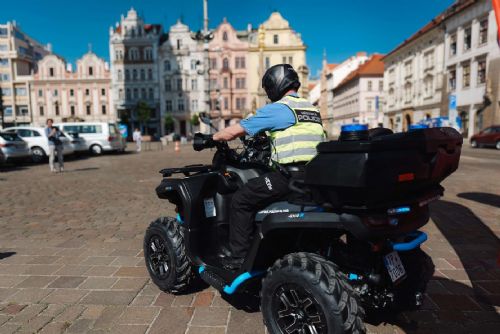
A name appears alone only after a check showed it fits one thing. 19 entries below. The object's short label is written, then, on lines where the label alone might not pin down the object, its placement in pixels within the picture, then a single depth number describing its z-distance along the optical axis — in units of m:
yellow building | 58.31
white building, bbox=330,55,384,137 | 59.94
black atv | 1.98
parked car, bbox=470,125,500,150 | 23.83
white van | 22.56
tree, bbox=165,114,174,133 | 59.97
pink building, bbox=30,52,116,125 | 65.19
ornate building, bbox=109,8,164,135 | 61.84
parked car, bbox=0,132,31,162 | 15.29
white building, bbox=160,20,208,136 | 62.28
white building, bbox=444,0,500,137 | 30.61
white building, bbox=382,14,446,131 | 38.43
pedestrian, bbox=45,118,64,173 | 13.27
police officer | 2.61
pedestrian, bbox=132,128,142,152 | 28.00
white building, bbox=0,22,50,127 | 68.38
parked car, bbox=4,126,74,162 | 17.86
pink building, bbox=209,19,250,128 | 60.53
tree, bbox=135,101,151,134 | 57.75
